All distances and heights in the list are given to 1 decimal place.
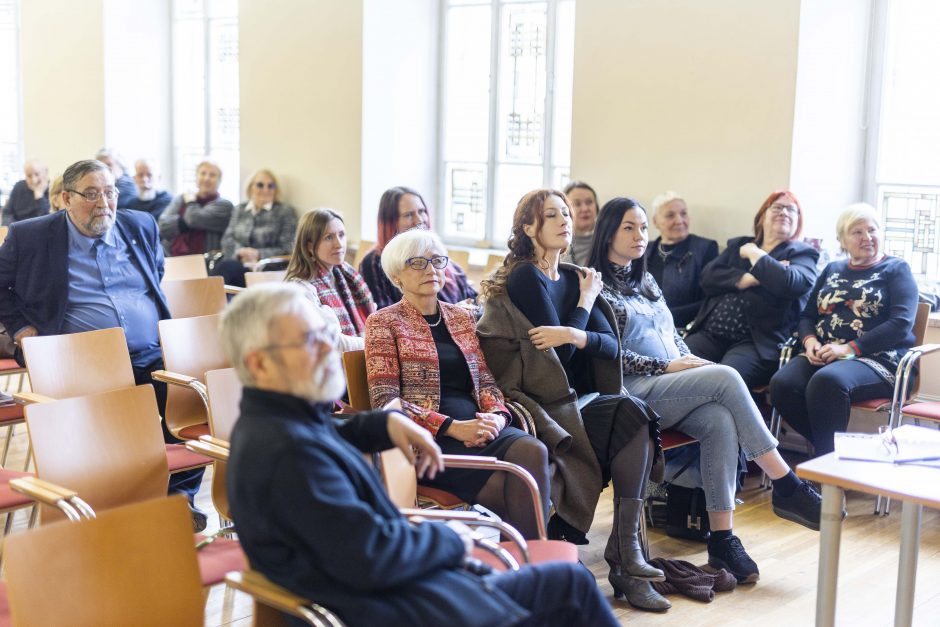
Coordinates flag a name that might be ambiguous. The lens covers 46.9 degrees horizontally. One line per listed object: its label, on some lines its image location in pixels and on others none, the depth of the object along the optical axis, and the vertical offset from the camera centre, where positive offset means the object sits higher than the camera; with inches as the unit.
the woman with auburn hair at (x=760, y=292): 202.1 -23.2
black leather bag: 164.6 -52.5
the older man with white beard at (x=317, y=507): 81.0 -26.2
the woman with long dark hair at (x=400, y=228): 195.2 -12.7
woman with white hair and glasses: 130.6 -28.1
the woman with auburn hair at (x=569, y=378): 142.6 -29.9
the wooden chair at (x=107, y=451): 109.7 -31.3
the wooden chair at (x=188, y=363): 161.0 -31.5
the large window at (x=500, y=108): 275.4 +14.3
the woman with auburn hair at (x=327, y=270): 175.2 -18.3
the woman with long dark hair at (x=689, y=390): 152.6 -32.3
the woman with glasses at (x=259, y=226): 298.2 -19.4
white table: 102.7 -29.7
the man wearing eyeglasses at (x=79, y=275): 172.2 -19.8
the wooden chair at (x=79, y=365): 147.5 -29.6
